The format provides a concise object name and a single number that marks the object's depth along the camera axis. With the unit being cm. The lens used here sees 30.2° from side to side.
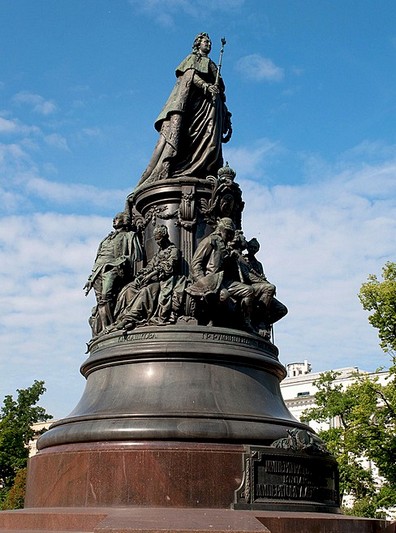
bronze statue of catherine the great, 1280
